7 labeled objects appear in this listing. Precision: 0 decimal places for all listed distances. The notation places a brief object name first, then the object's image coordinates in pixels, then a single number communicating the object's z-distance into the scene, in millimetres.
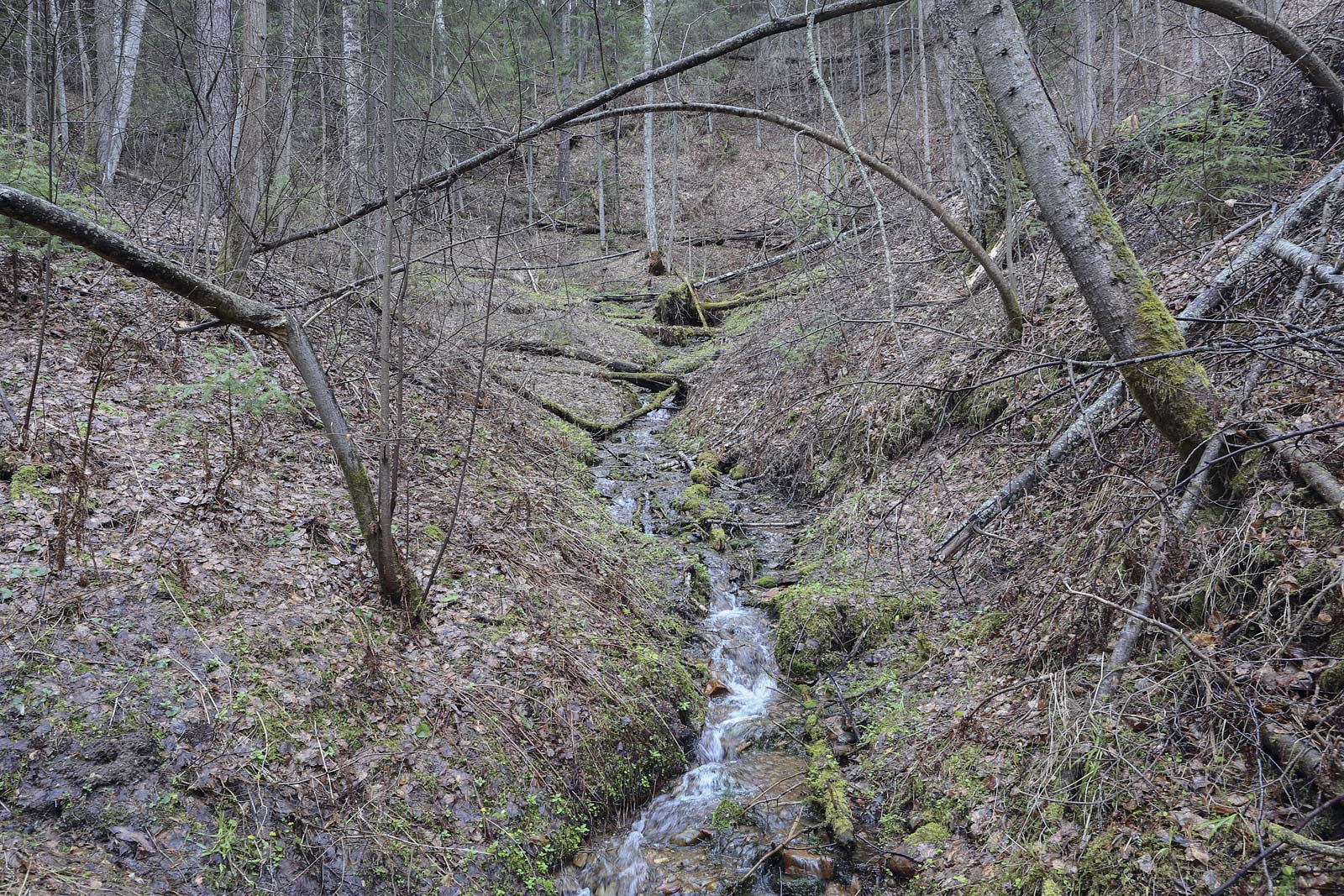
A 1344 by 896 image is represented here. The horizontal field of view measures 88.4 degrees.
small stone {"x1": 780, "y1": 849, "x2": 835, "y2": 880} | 4039
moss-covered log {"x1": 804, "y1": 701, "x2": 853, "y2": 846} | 4234
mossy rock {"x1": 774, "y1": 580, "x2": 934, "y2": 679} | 5801
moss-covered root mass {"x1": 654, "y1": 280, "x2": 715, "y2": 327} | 17453
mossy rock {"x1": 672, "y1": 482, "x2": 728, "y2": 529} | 8461
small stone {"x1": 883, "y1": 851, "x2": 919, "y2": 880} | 3748
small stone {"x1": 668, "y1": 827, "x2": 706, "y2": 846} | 4445
